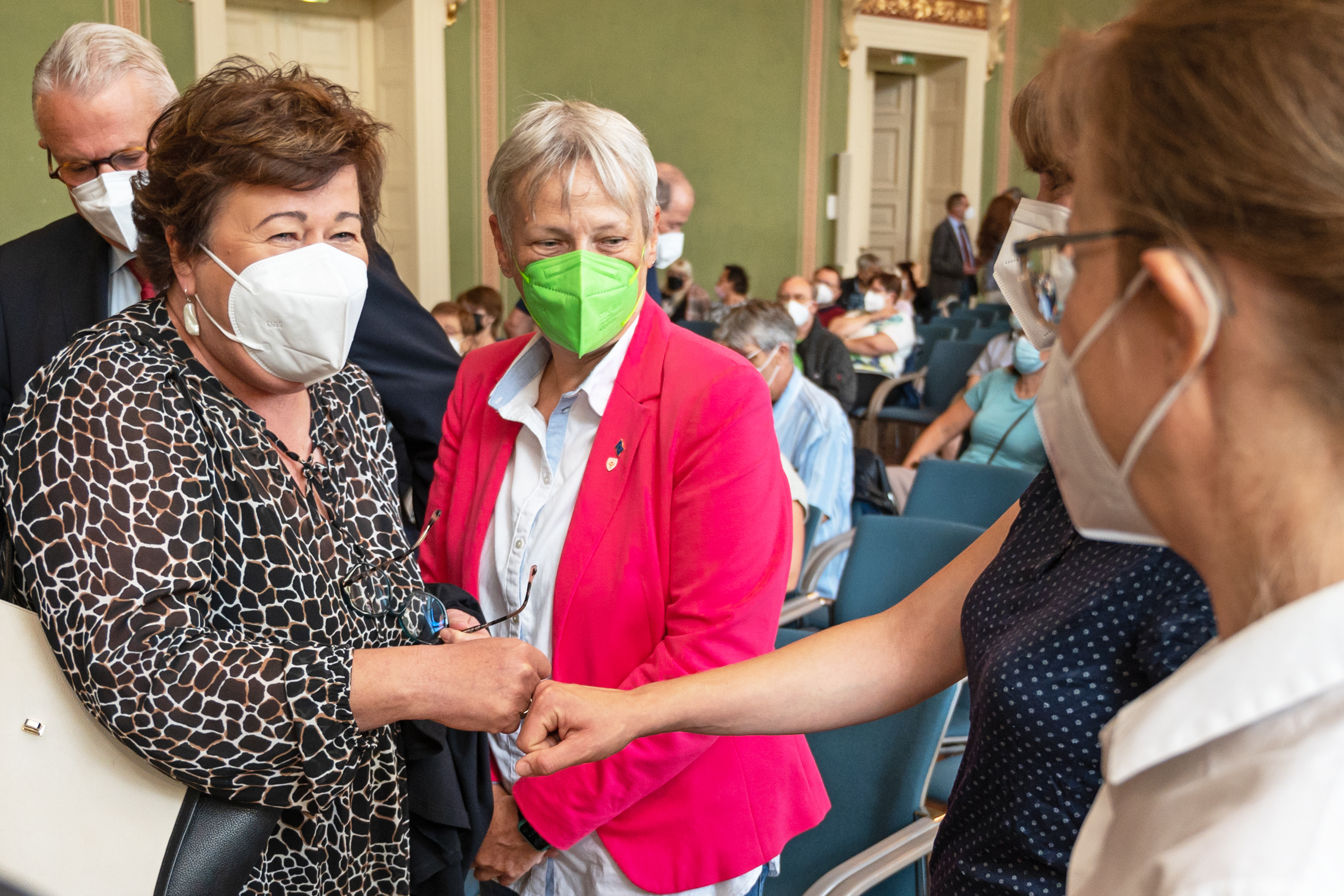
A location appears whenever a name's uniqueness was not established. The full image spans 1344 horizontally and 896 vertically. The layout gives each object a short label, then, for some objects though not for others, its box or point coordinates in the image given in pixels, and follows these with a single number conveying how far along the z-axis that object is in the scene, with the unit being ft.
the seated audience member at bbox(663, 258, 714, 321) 27.45
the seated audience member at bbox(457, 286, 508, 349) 19.94
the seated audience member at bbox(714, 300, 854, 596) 11.74
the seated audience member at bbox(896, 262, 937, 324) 35.09
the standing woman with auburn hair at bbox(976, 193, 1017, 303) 15.98
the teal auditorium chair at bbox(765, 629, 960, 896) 5.86
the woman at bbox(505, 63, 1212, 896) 3.11
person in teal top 12.56
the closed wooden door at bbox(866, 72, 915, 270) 39.78
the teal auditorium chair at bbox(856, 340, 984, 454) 21.39
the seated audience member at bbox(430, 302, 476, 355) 17.97
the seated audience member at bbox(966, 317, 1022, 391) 15.61
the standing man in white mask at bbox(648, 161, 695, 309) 11.55
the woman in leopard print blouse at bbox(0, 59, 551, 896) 3.63
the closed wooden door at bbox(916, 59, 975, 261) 38.37
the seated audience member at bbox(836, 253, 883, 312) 29.66
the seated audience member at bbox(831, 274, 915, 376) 23.52
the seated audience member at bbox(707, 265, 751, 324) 28.73
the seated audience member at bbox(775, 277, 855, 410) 18.83
